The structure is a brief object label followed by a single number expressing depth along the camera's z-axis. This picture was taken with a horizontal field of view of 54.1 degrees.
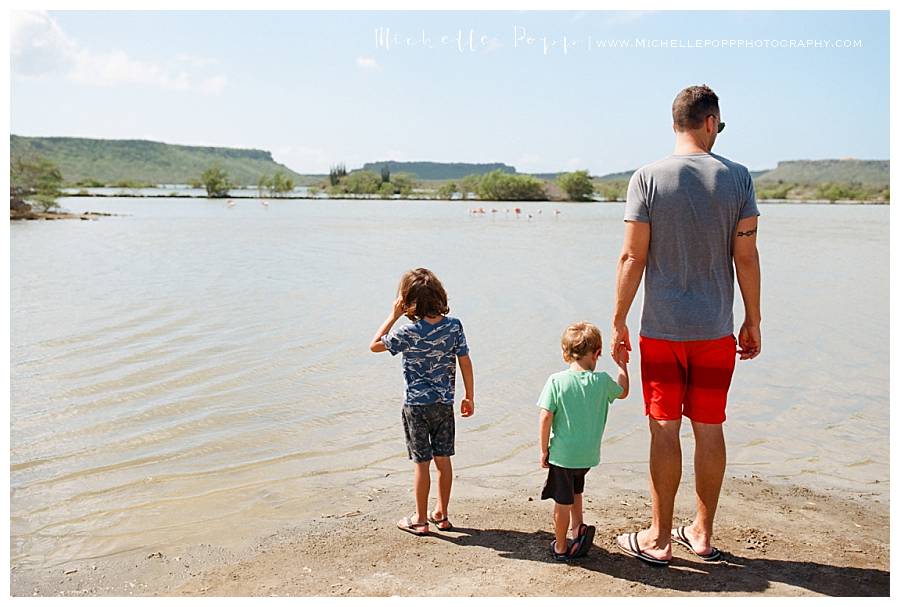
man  3.71
